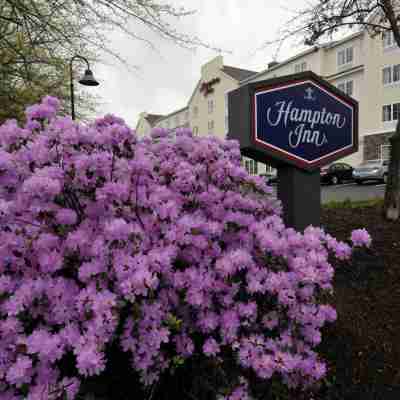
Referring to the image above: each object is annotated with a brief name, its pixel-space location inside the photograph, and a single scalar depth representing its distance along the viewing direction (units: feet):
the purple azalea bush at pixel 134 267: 3.98
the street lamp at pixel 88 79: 30.04
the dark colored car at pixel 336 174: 63.52
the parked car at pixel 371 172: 55.67
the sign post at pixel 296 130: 9.20
